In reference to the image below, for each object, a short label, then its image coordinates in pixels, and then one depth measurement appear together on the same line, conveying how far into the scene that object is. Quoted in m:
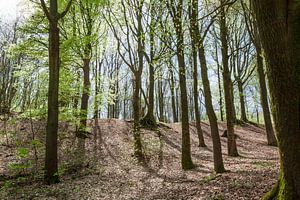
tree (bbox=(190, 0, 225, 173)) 6.74
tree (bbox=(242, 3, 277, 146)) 11.28
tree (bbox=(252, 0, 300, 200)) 3.00
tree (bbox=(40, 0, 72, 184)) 7.21
